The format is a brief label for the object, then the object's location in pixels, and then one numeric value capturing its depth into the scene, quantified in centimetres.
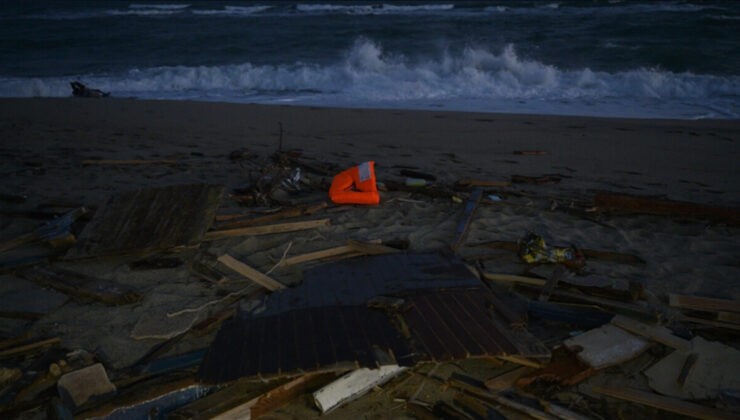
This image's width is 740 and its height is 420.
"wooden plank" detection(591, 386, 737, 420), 259
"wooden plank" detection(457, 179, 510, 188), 674
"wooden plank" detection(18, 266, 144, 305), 387
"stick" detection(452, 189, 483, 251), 493
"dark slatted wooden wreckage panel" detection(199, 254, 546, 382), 276
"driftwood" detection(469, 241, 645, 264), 457
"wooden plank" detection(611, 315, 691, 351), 315
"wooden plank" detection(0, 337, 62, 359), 318
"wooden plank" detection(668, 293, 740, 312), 354
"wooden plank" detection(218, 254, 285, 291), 403
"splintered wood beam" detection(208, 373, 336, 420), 263
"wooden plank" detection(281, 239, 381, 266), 451
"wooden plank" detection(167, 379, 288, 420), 261
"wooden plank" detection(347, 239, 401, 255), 454
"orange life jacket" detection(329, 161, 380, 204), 595
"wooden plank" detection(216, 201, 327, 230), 518
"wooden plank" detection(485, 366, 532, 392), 287
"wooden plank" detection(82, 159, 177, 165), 748
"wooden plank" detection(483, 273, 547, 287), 413
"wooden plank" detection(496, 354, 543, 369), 292
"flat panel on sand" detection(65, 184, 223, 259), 455
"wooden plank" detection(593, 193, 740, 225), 546
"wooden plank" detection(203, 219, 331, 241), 501
